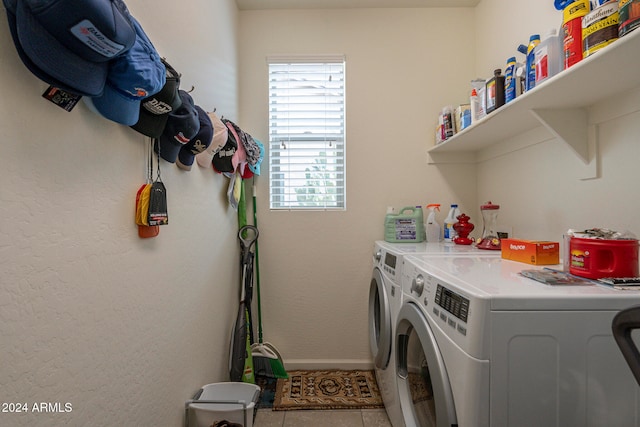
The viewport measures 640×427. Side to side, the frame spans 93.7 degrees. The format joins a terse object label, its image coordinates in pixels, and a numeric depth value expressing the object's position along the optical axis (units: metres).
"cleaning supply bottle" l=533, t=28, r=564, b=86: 1.07
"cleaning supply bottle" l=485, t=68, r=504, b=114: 1.38
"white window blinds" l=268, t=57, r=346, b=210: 2.23
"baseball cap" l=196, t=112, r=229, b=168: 1.38
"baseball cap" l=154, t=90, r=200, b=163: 1.00
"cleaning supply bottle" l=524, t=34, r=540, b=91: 1.16
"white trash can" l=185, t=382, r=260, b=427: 1.24
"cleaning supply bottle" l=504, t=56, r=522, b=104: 1.29
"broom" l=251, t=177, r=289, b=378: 2.04
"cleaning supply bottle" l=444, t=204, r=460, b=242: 2.03
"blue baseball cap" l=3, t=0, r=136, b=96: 0.50
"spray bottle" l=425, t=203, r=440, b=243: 2.05
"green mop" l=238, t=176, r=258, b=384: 1.88
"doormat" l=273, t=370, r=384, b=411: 1.79
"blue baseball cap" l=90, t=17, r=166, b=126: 0.68
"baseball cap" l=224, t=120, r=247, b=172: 1.64
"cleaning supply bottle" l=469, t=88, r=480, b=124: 1.62
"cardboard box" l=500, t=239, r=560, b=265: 1.16
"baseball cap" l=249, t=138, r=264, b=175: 1.96
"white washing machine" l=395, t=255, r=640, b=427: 0.69
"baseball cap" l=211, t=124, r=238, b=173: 1.59
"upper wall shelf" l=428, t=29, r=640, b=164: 0.86
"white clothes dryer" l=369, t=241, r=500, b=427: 1.37
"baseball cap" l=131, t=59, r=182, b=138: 0.85
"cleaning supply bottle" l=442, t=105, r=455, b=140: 1.94
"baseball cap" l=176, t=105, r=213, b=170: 1.17
